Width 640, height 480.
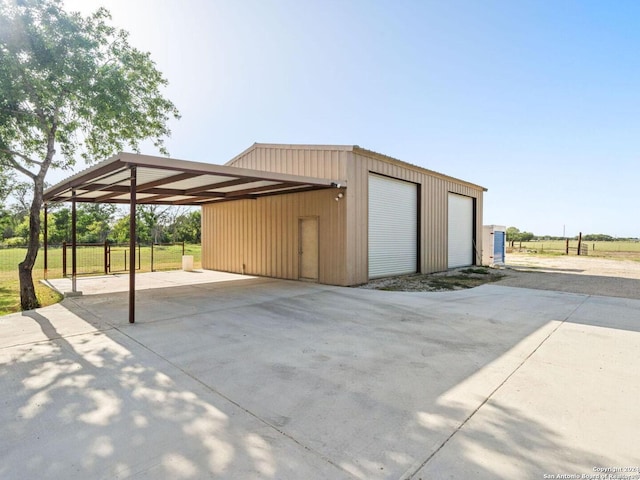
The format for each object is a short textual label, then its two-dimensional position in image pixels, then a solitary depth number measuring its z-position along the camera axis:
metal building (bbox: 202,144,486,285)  9.59
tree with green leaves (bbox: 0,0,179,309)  7.36
